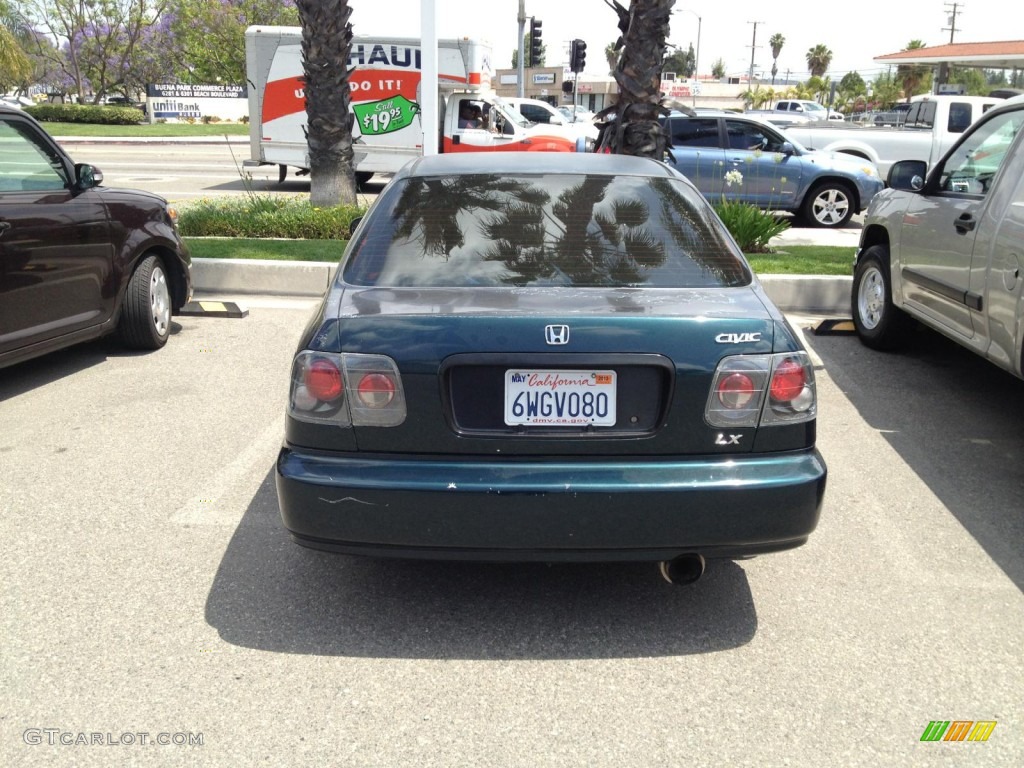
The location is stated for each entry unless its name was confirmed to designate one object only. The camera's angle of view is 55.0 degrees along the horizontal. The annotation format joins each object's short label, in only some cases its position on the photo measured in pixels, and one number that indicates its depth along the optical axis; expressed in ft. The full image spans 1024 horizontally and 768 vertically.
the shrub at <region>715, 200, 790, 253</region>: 33.42
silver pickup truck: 16.94
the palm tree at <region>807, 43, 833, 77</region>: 316.40
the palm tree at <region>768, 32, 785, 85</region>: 385.70
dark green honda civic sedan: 10.14
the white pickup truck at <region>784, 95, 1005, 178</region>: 56.49
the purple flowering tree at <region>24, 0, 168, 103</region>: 171.53
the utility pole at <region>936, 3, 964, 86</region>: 169.55
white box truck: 60.08
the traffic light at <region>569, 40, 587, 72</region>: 91.76
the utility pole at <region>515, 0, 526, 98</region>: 105.40
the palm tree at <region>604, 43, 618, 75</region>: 289.17
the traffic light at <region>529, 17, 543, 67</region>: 94.02
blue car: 46.52
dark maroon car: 18.81
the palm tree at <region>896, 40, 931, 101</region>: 230.68
